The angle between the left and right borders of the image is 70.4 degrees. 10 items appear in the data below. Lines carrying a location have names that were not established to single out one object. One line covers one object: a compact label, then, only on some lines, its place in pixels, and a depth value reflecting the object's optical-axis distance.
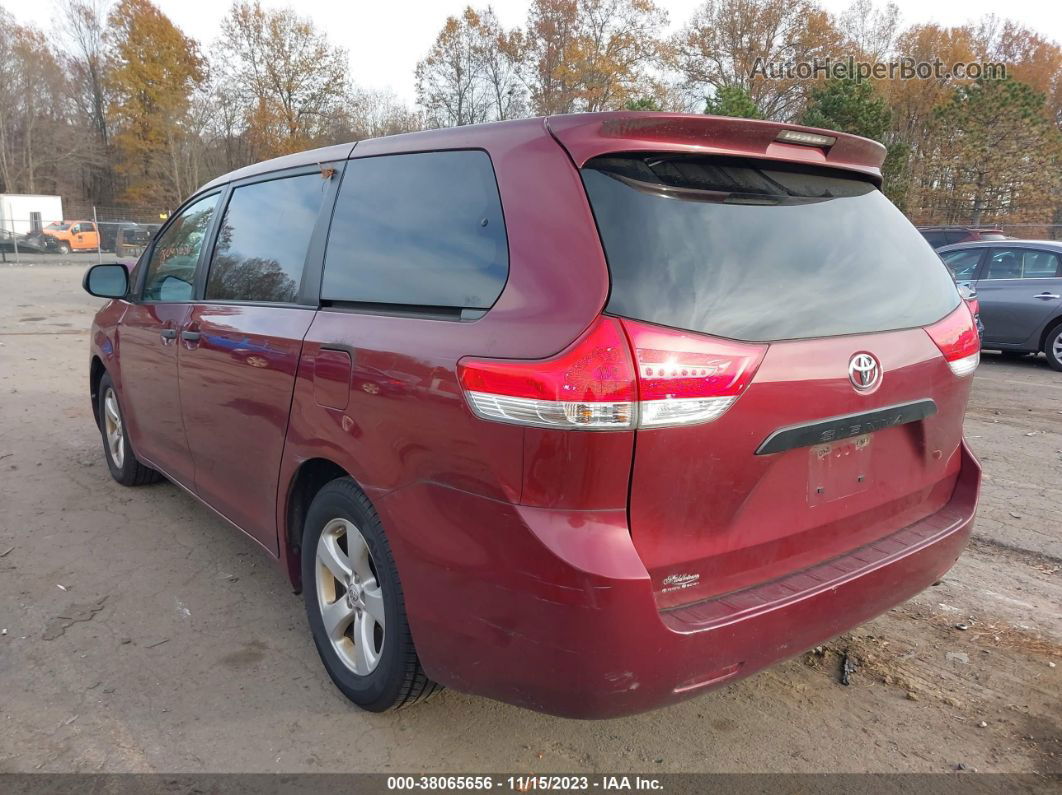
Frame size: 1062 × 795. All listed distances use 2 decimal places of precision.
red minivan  1.81
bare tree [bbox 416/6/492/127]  46.72
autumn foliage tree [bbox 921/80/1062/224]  32.38
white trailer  35.03
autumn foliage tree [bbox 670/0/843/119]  45.19
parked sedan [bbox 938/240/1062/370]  9.77
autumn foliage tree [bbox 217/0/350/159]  47.34
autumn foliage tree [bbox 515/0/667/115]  43.00
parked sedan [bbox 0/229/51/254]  34.10
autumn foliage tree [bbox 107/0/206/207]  47.31
